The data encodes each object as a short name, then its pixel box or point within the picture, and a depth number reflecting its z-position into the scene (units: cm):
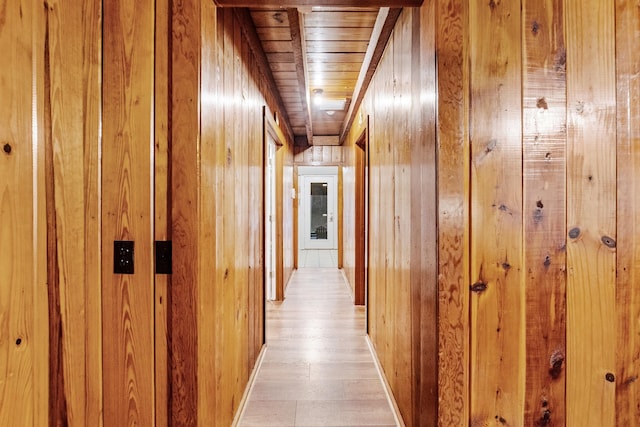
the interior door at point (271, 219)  421
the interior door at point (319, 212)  941
